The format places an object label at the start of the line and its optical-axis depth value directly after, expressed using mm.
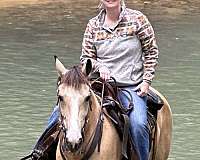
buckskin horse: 6413
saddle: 7665
